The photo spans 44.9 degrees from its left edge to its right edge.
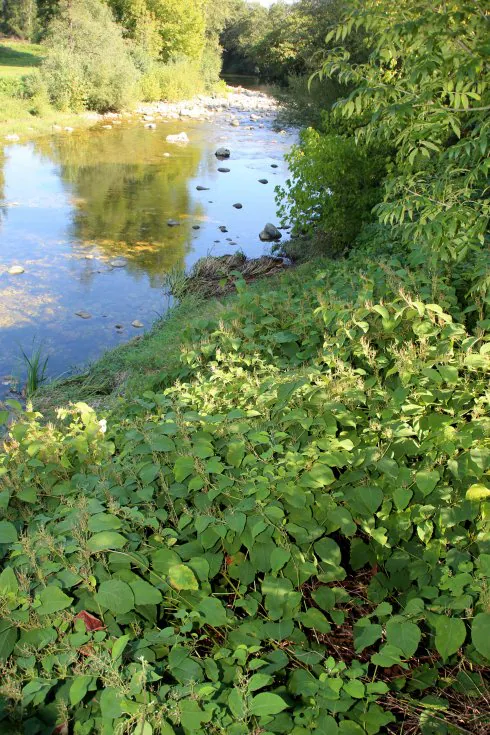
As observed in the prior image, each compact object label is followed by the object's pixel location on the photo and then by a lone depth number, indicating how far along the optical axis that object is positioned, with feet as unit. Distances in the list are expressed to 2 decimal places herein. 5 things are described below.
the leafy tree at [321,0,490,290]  9.25
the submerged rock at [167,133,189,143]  58.18
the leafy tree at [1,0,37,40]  127.95
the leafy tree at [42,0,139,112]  63.93
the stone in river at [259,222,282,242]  33.47
